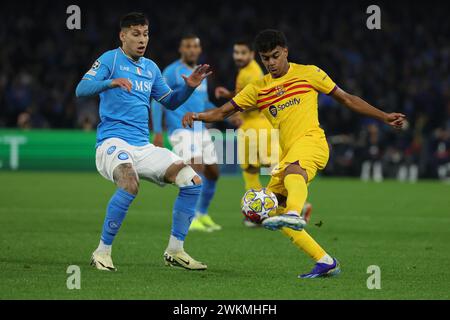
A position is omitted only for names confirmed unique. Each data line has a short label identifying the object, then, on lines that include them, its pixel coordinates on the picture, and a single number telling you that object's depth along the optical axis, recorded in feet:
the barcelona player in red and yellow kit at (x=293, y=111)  52.11
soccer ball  50.42
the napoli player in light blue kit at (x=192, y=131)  81.92
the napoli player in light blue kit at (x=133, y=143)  54.60
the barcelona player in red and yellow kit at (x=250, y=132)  85.35
